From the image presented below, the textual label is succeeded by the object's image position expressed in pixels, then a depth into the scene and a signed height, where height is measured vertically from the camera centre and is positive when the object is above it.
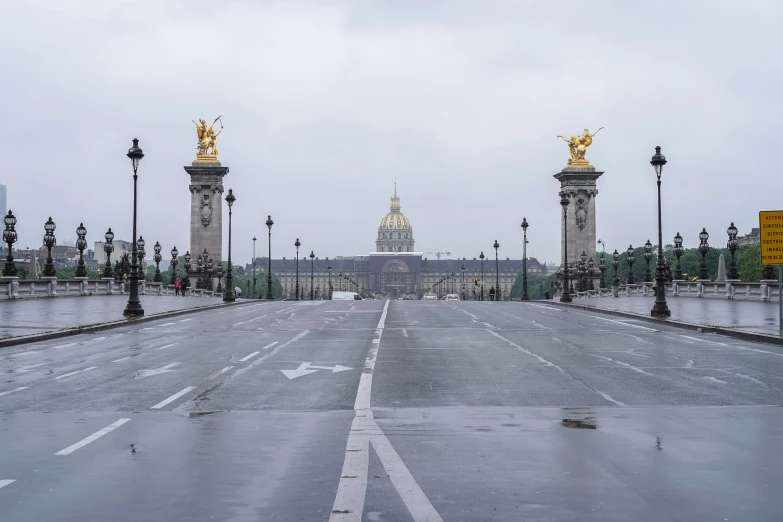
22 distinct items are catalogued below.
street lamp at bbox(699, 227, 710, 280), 71.12 +2.50
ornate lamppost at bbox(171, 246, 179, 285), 97.06 +2.55
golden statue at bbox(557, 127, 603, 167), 102.50 +14.52
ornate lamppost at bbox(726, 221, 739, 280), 62.69 +2.74
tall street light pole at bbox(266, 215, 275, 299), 82.88 +4.93
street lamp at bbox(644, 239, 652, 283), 85.24 +2.23
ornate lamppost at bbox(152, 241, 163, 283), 94.65 +2.45
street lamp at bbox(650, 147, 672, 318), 37.80 -0.13
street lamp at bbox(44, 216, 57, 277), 65.56 +2.80
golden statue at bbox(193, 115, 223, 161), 100.50 +15.00
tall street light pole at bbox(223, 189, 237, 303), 66.25 -0.74
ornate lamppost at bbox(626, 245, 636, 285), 92.00 +1.93
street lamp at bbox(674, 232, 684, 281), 82.25 +2.93
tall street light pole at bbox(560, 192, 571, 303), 65.44 -1.08
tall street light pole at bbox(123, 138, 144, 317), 37.09 +0.07
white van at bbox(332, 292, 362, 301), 91.44 -1.56
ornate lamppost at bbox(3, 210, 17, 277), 55.02 +2.55
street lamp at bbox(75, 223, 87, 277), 71.25 +2.95
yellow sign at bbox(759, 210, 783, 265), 25.64 +1.17
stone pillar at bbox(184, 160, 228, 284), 97.50 +7.50
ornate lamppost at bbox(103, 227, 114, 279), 77.41 +2.87
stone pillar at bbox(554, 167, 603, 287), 100.00 +7.56
